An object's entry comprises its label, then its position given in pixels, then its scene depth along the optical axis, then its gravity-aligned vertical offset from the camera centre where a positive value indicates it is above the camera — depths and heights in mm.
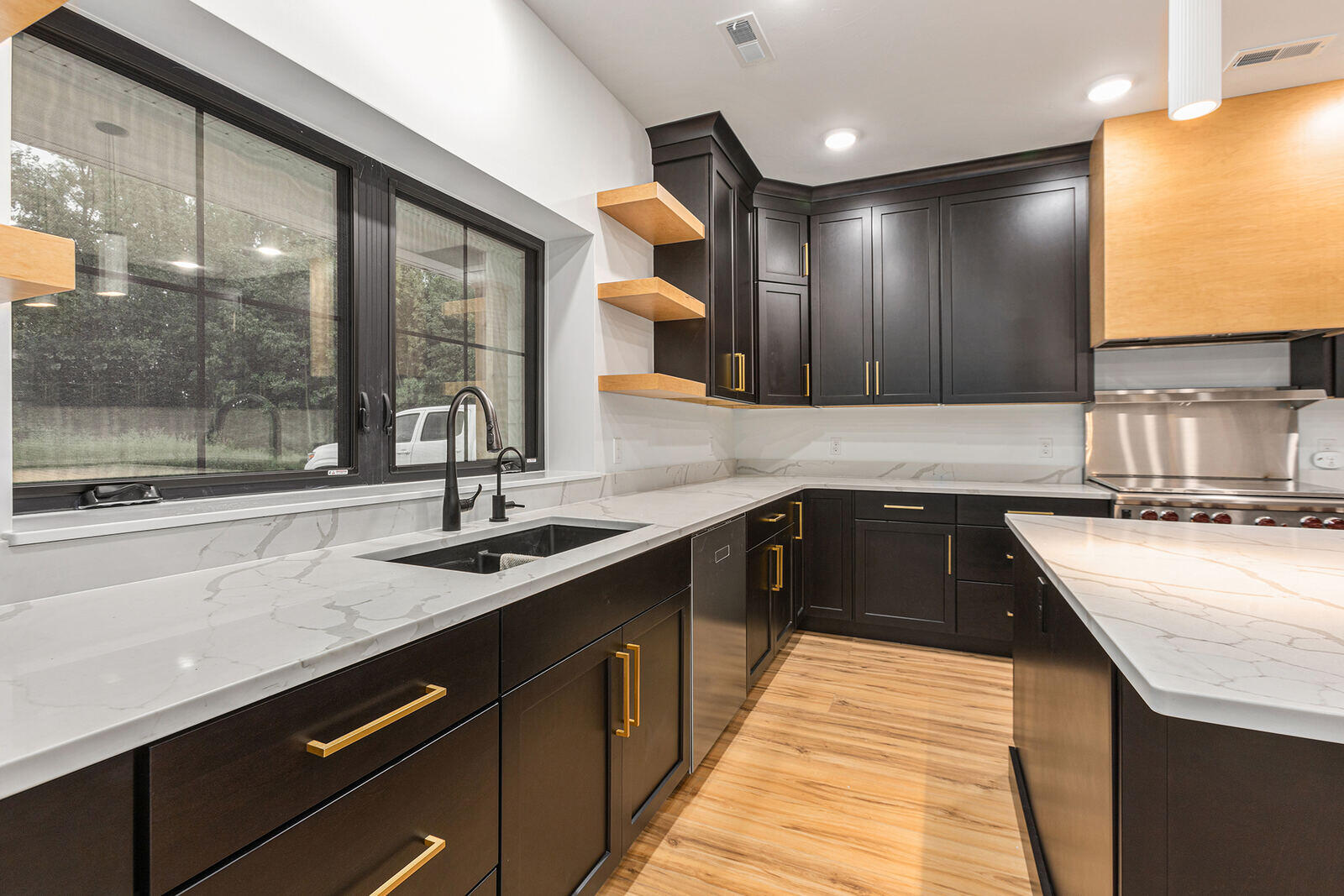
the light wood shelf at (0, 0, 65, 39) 703 +519
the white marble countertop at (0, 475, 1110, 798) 593 -254
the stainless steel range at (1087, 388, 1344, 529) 2773 -5
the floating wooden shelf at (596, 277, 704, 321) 2504 +652
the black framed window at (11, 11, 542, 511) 1169 +388
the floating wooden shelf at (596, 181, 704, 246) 2525 +1041
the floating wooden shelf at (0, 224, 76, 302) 699 +225
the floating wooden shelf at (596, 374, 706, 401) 2467 +272
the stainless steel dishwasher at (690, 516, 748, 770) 2035 -660
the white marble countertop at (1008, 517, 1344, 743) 676 -261
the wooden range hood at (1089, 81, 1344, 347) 2725 +1056
